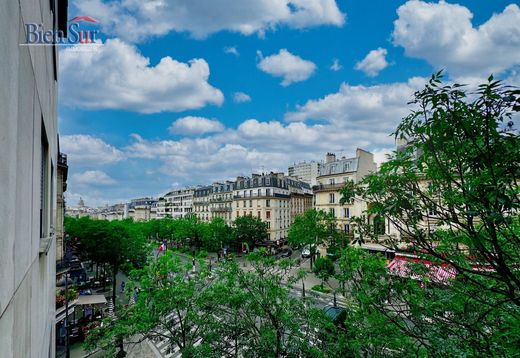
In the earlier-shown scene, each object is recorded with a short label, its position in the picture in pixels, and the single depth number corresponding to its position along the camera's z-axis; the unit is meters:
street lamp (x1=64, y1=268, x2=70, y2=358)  15.90
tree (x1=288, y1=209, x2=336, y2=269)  30.12
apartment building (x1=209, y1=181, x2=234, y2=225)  62.92
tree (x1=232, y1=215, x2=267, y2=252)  49.06
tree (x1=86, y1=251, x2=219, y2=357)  10.00
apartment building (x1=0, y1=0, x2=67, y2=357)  1.88
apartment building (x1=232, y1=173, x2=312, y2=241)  55.72
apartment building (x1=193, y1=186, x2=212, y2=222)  71.50
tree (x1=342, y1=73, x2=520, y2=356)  3.54
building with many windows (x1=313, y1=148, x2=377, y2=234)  36.53
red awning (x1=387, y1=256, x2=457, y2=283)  7.66
